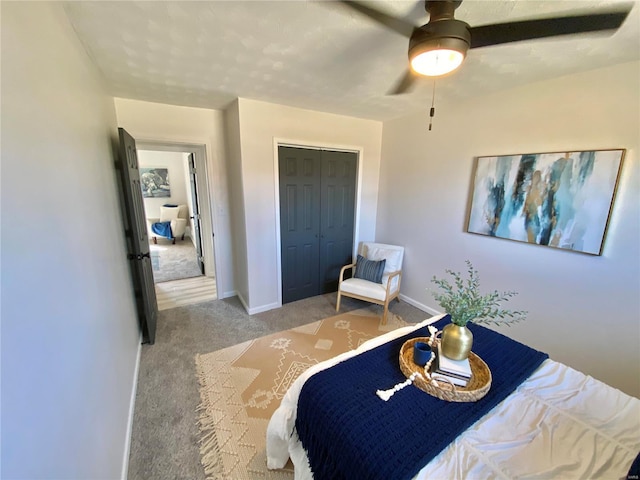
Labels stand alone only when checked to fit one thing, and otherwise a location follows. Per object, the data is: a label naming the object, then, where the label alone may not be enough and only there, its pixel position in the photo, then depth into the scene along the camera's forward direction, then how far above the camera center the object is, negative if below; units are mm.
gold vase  1274 -726
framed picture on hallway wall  6375 +192
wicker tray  1170 -889
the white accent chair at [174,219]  6297 -721
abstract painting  1874 -18
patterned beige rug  1517 -1514
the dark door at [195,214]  4208 -402
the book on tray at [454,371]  1236 -847
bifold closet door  3211 -336
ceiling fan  1027 +681
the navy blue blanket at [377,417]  933 -921
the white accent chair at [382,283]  2996 -1088
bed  917 -947
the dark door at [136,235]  2205 -420
